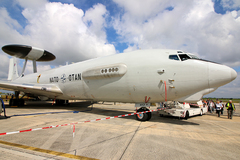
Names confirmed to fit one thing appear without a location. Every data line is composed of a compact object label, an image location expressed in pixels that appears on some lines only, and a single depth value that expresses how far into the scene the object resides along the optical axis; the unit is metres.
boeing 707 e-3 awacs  6.76
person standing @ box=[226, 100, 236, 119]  10.66
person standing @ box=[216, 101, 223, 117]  11.89
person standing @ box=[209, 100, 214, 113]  14.93
